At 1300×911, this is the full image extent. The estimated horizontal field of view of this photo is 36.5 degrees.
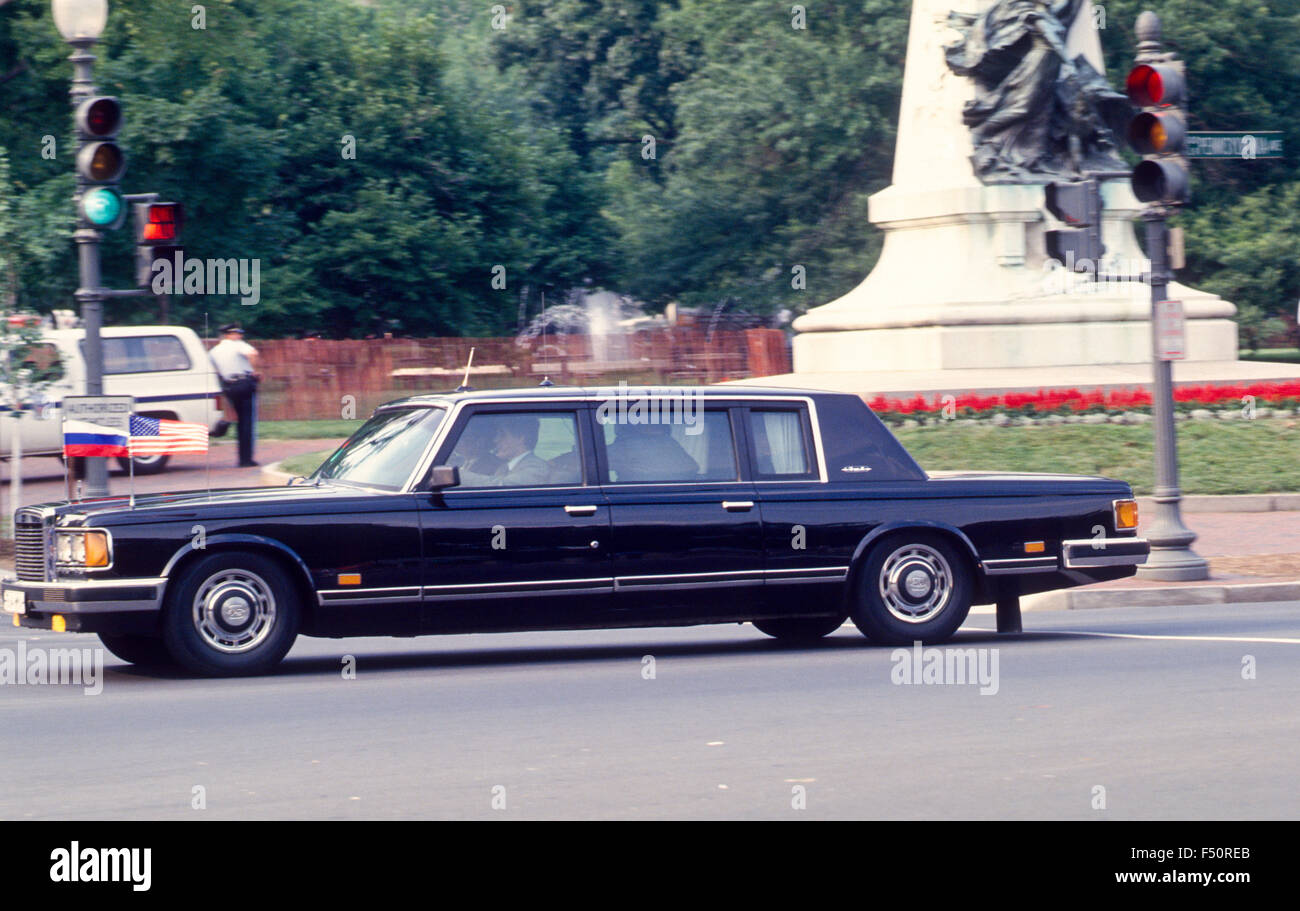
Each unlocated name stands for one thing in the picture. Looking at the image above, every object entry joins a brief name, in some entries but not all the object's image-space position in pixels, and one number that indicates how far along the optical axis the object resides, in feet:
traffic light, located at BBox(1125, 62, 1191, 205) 47.47
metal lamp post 50.75
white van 81.76
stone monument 90.75
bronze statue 90.58
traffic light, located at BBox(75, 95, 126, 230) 48.96
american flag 52.60
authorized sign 48.26
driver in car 35.17
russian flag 50.21
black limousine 33.35
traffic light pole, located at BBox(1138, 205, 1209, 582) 48.78
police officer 81.25
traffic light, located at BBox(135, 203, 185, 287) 49.29
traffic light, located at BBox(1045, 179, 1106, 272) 48.85
